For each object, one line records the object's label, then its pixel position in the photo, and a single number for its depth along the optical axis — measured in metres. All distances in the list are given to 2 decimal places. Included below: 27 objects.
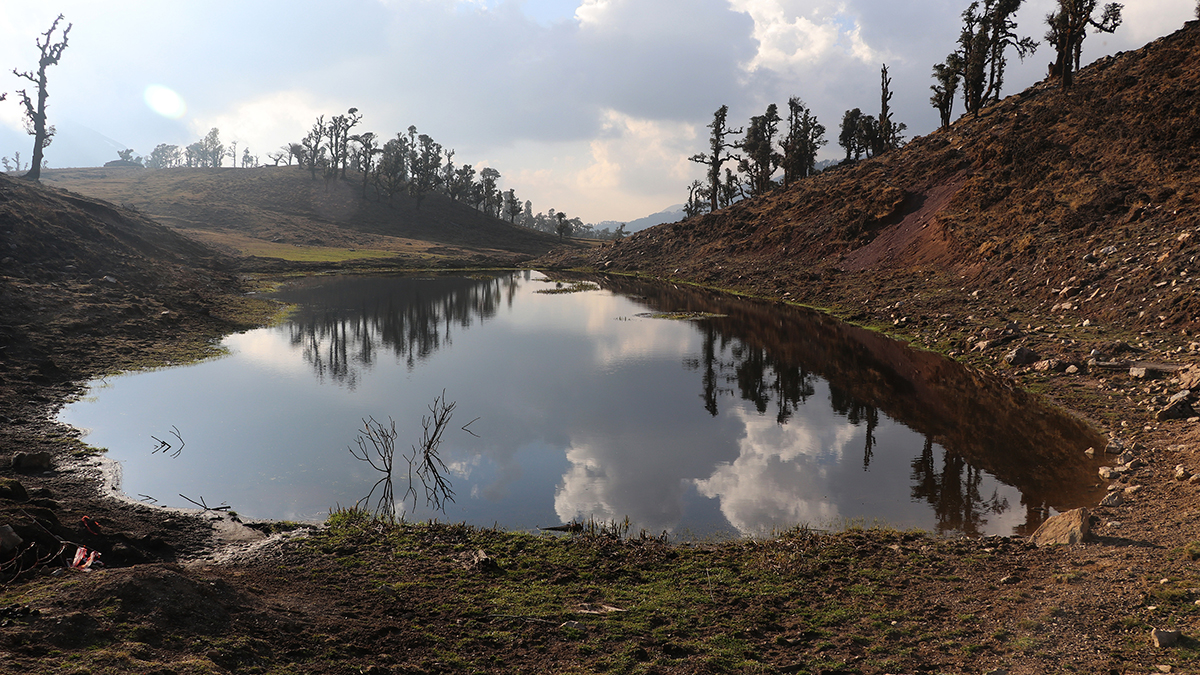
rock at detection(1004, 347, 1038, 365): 25.98
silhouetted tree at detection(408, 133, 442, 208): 143.62
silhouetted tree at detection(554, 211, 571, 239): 149.12
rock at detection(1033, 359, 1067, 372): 24.27
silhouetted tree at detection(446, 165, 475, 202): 159.12
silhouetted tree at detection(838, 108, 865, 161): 96.31
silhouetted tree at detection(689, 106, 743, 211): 98.00
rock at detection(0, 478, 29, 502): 11.30
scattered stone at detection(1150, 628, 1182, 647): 7.80
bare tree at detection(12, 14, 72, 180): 64.94
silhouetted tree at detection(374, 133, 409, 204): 143.75
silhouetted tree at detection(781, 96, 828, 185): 91.19
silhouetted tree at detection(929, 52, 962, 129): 71.12
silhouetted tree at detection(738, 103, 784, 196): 96.50
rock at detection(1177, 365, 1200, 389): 17.89
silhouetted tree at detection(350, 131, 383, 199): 142.00
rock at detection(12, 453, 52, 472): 14.84
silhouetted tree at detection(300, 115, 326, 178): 145.75
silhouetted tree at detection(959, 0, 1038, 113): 67.82
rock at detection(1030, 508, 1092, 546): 11.77
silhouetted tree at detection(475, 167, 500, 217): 159.38
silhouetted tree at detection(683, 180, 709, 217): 120.31
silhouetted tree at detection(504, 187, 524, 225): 164.71
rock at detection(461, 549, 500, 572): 11.69
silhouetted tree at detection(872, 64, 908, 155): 80.31
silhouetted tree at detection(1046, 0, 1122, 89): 57.66
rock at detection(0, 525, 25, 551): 9.19
